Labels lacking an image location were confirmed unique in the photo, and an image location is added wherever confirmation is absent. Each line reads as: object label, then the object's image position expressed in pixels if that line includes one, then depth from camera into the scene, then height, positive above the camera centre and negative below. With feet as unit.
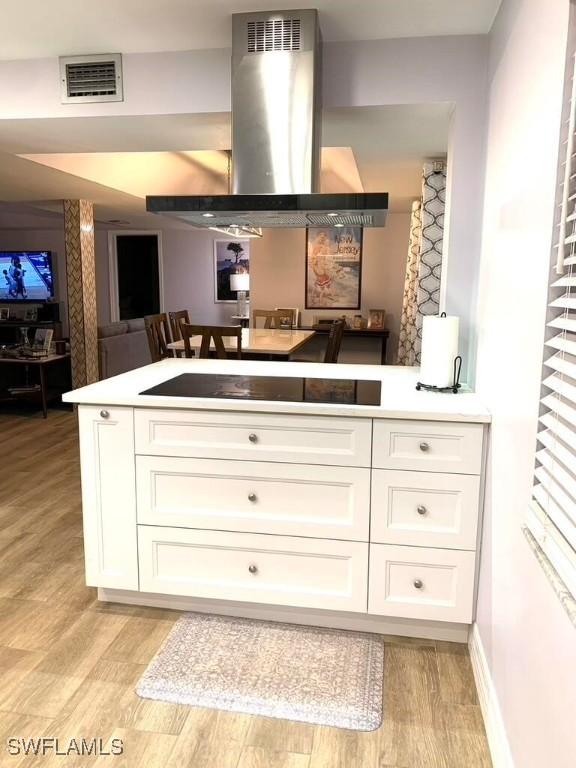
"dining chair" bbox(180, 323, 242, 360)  13.78 -1.15
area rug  5.95 -4.15
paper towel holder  7.49 -1.21
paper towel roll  7.34 -0.73
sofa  19.19 -2.09
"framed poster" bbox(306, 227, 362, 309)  22.56 +0.77
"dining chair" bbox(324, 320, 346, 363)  14.20 -1.30
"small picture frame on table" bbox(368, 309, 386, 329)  21.80 -1.11
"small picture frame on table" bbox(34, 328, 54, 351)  18.26 -1.65
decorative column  18.69 -0.40
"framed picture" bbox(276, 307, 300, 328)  22.02 -1.12
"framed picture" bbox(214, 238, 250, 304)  31.37 +1.22
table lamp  31.53 +0.27
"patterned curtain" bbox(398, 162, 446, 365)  10.69 +0.92
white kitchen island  6.69 -2.56
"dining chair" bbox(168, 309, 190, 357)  16.90 -1.08
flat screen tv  27.78 +0.41
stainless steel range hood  7.33 +2.06
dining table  15.16 -1.51
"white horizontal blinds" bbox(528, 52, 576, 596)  3.64 -0.72
